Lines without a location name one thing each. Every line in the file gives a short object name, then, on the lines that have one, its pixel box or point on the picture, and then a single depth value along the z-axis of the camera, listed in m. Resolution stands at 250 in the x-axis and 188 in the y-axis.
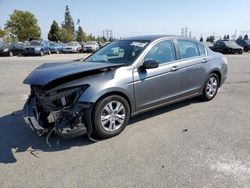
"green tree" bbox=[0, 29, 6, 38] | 41.56
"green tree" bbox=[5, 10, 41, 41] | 45.40
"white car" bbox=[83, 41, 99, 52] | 24.36
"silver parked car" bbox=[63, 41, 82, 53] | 24.32
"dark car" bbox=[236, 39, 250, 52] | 24.08
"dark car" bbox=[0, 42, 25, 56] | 18.64
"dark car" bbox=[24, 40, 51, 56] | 18.84
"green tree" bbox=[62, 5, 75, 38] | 73.62
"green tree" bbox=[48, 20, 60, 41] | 51.57
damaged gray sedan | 2.79
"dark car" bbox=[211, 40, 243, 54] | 20.48
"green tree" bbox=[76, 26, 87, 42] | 61.70
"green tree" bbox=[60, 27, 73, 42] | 53.02
